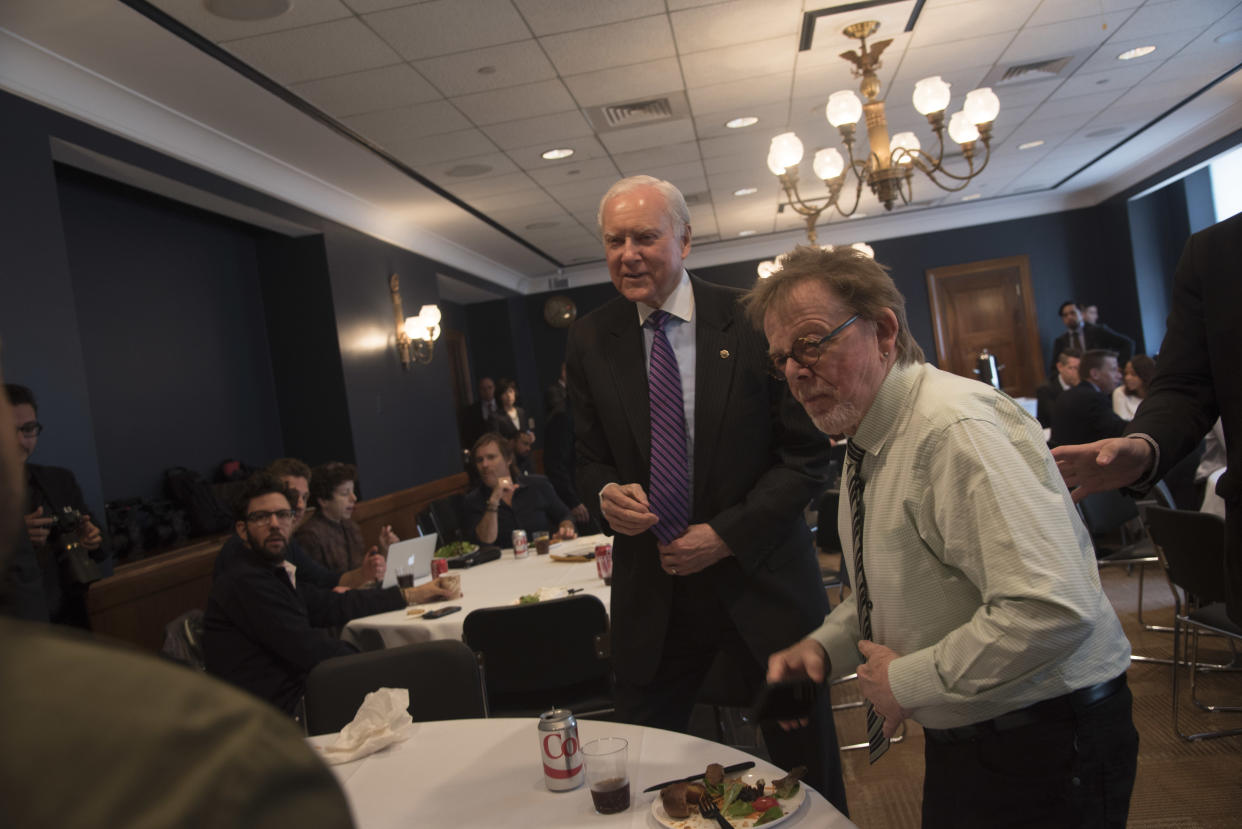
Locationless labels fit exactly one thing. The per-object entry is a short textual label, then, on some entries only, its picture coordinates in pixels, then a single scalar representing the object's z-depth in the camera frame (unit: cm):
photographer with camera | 350
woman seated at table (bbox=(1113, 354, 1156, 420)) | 578
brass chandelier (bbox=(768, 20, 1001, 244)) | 484
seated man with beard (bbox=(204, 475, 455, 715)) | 298
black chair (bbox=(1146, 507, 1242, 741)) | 296
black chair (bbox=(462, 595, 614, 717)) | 299
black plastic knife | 140
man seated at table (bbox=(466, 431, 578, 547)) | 493
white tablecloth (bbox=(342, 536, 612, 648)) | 324
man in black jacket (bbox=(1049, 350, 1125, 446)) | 537
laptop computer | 367
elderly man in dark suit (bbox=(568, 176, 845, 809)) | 190
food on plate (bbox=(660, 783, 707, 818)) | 133
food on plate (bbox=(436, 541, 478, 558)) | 444
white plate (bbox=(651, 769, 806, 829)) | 128
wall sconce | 813
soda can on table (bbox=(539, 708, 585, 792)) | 151
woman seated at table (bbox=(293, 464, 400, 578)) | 454
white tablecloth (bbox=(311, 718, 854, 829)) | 141
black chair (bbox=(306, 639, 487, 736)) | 229
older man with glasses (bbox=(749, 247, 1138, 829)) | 119
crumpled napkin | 181
